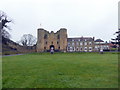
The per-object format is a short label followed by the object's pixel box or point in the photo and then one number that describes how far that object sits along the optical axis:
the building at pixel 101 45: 47.05
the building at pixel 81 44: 42.47
